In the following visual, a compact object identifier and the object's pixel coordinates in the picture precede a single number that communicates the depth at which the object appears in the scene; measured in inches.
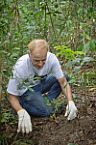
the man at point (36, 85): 125.3
